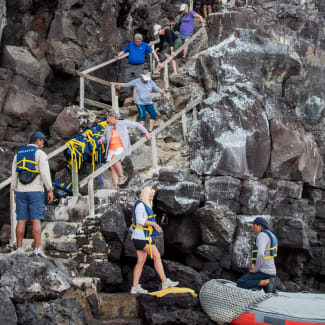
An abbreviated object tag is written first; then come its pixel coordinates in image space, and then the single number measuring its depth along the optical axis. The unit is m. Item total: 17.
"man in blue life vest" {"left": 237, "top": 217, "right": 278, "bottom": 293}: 7.01
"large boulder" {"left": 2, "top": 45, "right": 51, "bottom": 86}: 12.38
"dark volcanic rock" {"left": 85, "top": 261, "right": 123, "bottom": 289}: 7.39
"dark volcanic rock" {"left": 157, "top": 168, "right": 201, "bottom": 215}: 8.52
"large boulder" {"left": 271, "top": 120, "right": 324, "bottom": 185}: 10.00
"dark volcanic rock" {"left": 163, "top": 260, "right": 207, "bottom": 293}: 7.66
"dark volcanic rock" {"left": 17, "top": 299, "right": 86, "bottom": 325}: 5.71
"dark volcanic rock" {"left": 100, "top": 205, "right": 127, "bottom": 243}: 7.66
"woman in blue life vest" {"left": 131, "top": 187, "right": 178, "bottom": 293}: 7.00
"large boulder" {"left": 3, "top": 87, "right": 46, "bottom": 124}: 11.41
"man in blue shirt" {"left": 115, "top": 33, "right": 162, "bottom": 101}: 12.34
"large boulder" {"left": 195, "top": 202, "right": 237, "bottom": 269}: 8.61
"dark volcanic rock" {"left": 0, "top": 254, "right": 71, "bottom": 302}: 5.90
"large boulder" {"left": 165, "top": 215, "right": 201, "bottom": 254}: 8.86
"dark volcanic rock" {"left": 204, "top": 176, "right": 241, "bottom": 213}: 9.04
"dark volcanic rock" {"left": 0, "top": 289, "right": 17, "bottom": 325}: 5.42
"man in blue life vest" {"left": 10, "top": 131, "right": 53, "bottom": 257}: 6.61
